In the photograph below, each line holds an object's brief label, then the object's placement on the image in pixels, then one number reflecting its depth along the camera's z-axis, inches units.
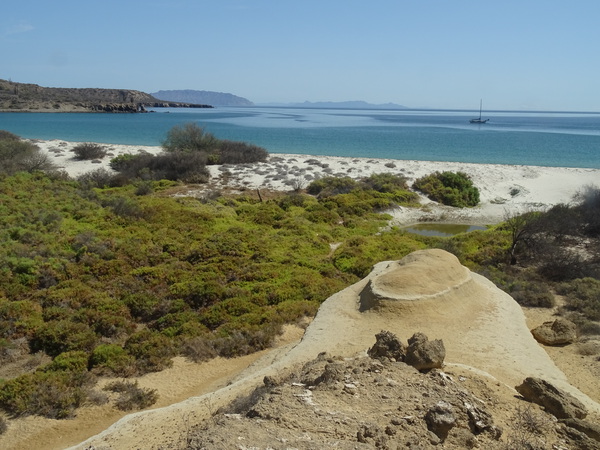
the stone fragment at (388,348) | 388.5
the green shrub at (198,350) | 493.0
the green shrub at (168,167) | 1507.1
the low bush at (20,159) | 1316.4
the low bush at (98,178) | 1397.6
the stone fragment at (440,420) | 286.8
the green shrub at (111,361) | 460.4
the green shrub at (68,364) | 453.4
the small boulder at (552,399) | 333.1
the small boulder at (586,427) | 304.8
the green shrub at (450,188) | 1381.6
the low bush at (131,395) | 407.9
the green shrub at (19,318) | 529.0
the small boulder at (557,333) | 518.0
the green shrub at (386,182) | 1422.2
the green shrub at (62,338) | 504.4
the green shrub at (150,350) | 471.2
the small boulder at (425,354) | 375.6
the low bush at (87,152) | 1774.1
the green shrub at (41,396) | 396.5
